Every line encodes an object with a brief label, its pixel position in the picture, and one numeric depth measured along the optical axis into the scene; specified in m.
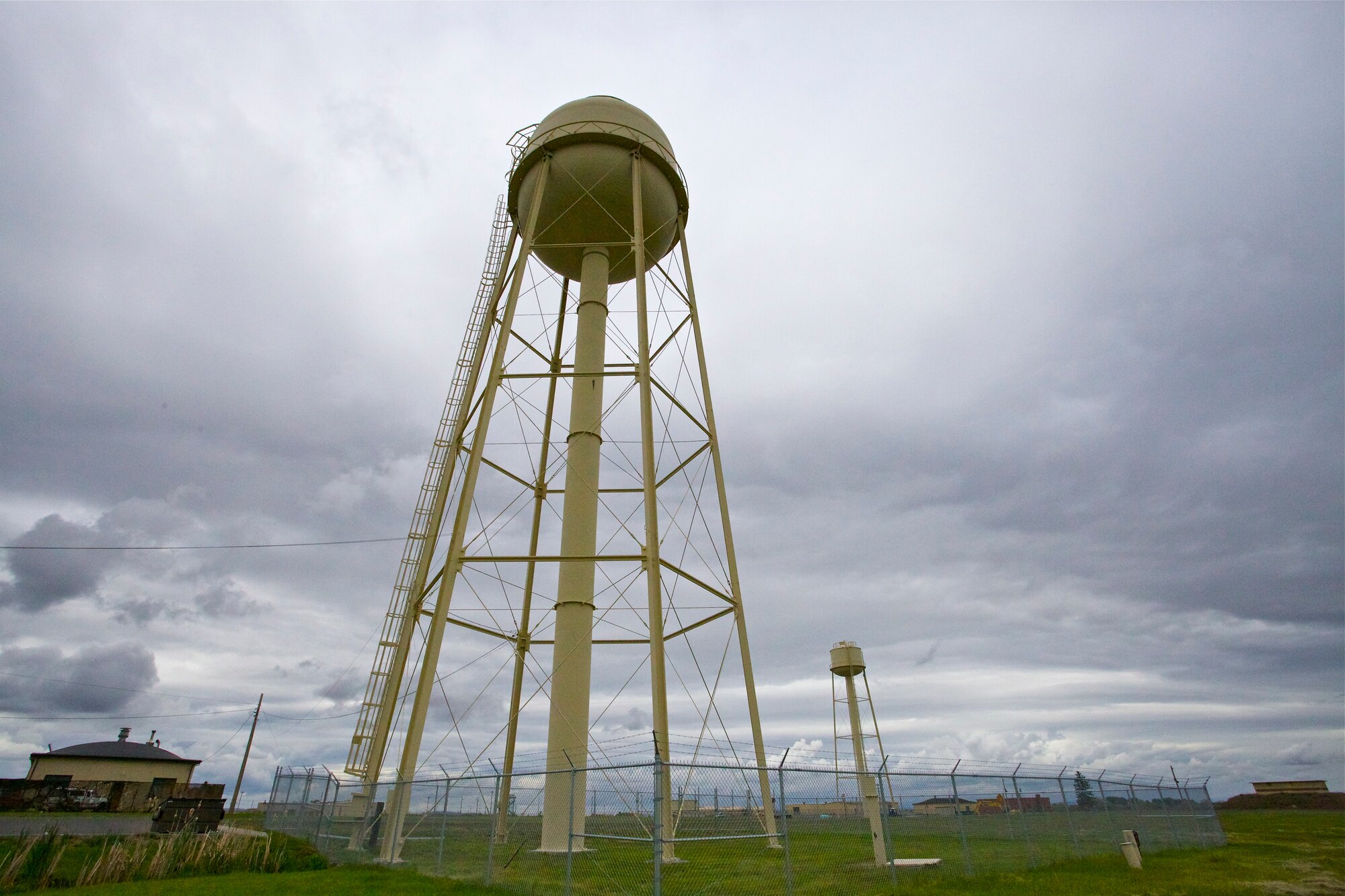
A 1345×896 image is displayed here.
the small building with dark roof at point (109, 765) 38.50
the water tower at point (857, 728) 12.50
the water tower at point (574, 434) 11.34
